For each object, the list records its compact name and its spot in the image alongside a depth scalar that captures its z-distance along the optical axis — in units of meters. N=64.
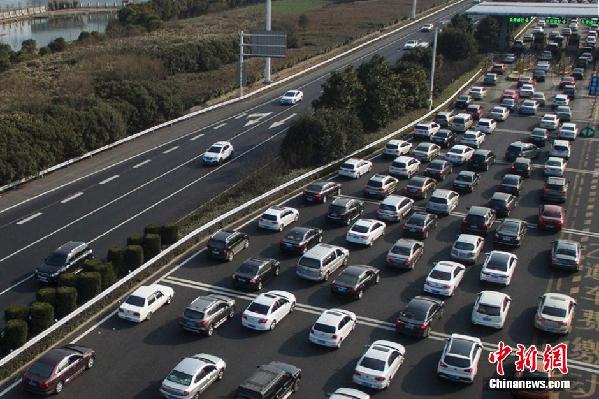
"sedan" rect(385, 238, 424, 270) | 36.09
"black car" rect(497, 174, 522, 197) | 46.72
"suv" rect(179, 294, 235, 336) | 29.72
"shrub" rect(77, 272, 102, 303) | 32.56
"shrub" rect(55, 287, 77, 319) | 31.31
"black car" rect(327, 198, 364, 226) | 41.41
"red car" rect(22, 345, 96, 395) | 25.61
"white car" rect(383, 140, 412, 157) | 53.72
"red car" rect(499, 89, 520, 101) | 72.69
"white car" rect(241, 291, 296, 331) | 30.30
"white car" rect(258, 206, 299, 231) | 40.44
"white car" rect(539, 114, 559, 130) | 63.00
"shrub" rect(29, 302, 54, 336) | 29.78
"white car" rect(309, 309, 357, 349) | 29.03
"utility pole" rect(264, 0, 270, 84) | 79.88
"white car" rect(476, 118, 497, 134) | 61.69
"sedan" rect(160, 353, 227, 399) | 25.22
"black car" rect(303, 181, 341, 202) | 44.59
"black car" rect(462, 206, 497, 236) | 40.31
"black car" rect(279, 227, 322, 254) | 37.43
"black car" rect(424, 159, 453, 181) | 49.28
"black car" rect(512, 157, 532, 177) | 50.41
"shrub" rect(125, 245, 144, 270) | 35.50
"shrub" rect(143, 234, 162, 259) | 36.71
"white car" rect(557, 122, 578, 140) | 60.12
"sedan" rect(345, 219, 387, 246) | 38.84
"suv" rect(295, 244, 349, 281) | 34.51
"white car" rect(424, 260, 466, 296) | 33.59
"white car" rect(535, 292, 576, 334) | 30.30
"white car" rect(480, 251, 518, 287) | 34.75
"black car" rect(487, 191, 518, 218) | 43.22
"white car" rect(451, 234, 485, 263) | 37.12
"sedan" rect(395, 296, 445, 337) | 29.92
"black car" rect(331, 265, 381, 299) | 32.91
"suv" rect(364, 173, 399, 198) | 45.78
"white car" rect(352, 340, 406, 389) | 26.36
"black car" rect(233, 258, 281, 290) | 33.66
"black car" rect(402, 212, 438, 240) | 39.84
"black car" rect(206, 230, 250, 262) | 36.59
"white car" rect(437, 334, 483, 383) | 26.77
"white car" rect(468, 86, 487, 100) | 75.00
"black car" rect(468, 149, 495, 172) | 51.56
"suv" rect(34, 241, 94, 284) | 34.53
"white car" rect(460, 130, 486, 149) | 56.81
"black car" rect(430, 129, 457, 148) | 57.38
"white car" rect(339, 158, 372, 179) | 49.44
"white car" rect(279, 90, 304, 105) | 71.50
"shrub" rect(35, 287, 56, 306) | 31.09
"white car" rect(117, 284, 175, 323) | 30.94
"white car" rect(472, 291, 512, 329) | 30.79
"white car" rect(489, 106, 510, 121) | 66.19
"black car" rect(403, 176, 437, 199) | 45.81
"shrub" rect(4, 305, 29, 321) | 29.62
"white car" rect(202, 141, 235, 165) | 52.22
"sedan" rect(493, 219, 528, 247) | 39.03
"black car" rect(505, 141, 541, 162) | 53.91
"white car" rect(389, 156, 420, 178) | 49.34
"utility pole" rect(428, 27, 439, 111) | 68.69
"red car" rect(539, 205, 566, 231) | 41.31
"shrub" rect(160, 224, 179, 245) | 38.16
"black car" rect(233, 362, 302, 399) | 24.58
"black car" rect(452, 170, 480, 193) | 47.12
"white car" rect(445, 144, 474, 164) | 52.75
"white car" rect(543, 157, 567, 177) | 50.19
